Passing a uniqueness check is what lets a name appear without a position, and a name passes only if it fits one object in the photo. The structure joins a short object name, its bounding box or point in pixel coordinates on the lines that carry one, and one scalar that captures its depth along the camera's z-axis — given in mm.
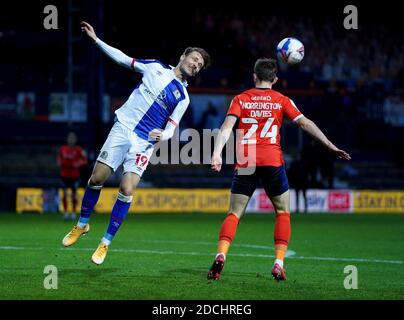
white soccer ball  10422
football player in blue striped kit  10617
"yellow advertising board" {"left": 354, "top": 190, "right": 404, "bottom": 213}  30391
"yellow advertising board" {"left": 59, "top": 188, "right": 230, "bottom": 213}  27953
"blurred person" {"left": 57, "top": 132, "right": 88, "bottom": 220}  21953
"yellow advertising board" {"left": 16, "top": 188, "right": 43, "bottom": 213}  26859
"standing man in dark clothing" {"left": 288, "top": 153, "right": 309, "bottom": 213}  27547
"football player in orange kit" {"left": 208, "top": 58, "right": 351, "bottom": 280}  9734
